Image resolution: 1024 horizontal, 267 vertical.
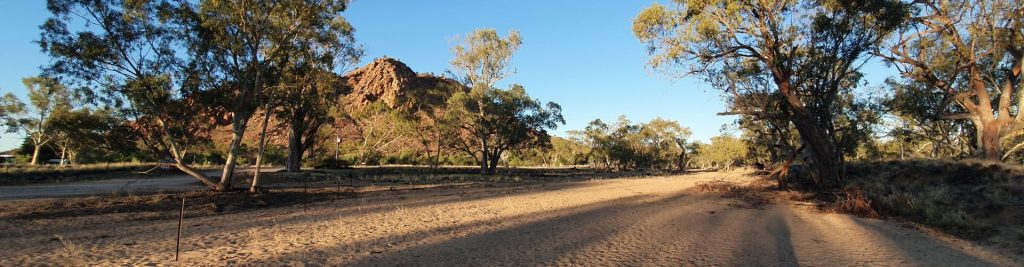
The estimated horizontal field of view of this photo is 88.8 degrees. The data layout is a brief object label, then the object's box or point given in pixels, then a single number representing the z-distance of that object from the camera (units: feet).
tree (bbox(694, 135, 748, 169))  244.63
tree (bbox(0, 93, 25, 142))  158.81
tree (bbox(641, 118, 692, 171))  229.86
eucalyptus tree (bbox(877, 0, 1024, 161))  60.13
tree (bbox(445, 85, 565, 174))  127.24
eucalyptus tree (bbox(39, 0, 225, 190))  42.91
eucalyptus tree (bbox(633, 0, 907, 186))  52.03
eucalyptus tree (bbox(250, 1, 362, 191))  52.65
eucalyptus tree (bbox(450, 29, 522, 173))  138.72
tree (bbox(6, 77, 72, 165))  159.67
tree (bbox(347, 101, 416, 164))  134.41
